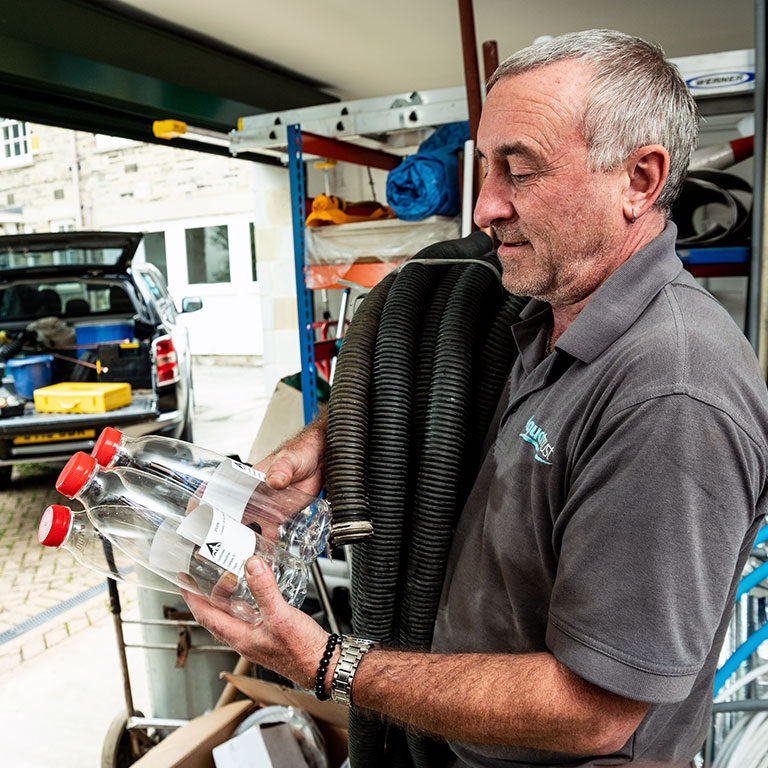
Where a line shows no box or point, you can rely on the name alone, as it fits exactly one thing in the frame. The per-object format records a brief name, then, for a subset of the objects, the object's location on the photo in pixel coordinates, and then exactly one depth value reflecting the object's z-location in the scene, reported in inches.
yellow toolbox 199.0
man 31.8
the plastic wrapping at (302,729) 78.4
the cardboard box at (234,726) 74.0
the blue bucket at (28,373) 214.8
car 195.6
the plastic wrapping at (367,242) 117.0
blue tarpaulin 110.8
